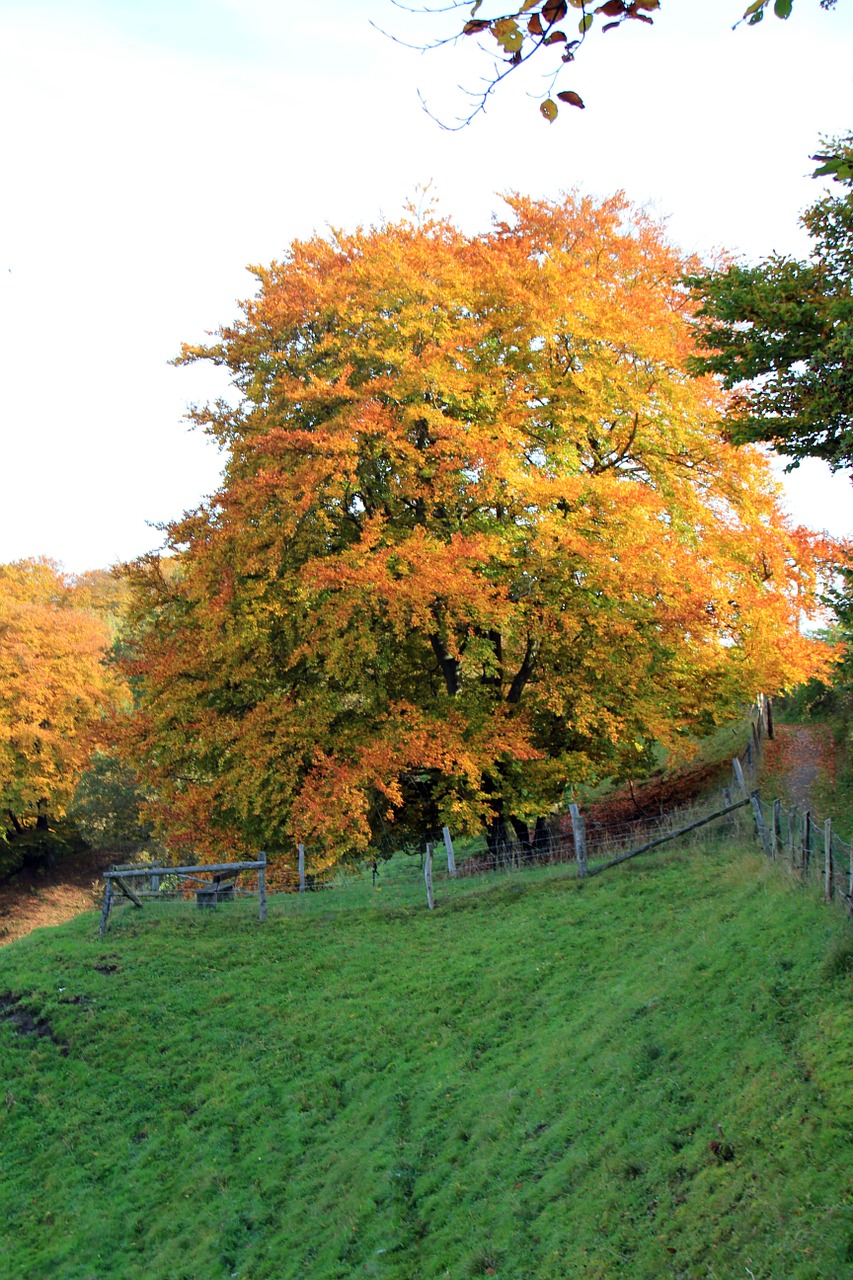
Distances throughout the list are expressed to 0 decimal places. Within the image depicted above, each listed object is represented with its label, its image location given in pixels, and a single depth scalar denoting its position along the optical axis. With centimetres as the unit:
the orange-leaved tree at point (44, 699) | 4194
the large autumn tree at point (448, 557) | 1858
